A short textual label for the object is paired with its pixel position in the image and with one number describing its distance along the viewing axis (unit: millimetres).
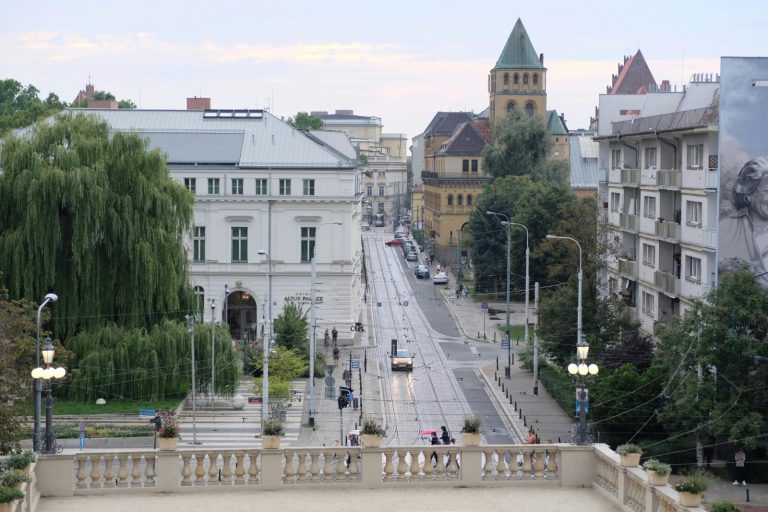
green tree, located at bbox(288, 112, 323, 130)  177375
